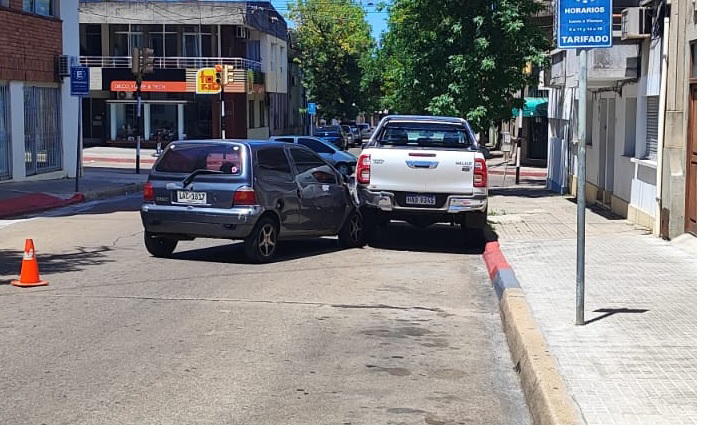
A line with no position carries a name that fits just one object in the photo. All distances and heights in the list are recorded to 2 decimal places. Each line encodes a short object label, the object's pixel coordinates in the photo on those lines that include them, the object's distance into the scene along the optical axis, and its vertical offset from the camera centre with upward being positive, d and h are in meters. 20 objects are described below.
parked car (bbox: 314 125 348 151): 52.97 -0.08
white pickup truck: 14.27 -0.74
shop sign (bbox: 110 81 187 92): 52.47 +2.56
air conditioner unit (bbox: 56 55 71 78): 28.33 +1.98
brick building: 25.52 +1.14
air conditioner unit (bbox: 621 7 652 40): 16.19 +1.93
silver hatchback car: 12.57 -0.86
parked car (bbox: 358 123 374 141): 73.75 +0.22
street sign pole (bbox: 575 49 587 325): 7.91 -0.39
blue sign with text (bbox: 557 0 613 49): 8.05 +0.94
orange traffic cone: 10.73 -1.61
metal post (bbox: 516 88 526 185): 32.12 -0.89
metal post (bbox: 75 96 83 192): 24.55 -0.47
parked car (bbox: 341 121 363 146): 69.75 -0.14
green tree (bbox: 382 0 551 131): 23.61 +2.08
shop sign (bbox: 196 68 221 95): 39.00 +2.13
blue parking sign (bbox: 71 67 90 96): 24.84 +1.30
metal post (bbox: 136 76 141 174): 30.71 -0.09
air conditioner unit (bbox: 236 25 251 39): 55.47 +5.89
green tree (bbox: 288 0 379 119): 73.44 +5.89
